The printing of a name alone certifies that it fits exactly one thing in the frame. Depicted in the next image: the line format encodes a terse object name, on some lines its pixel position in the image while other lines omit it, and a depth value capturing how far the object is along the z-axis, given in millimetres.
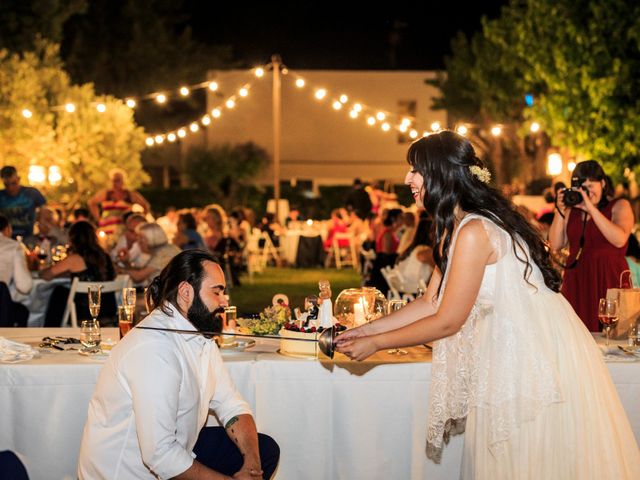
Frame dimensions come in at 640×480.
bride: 2740
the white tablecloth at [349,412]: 3656
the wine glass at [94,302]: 4121
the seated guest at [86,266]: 6641
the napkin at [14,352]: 3627
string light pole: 17134
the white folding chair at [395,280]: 7789
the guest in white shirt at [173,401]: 2691
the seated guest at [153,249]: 7449
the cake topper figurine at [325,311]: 3824
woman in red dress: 4961
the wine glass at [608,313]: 3918
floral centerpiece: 3969
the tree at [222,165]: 28359
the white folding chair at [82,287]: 6341
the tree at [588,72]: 13531
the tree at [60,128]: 17078
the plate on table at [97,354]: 3707
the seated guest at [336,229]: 17422
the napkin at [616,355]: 3701
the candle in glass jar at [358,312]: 4090
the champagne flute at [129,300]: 3865
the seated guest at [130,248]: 8180
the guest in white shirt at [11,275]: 5699
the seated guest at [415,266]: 7824
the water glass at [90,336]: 3879
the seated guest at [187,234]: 9859
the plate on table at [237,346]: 3880
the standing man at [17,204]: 9180
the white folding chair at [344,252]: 16750
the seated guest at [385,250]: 10047
